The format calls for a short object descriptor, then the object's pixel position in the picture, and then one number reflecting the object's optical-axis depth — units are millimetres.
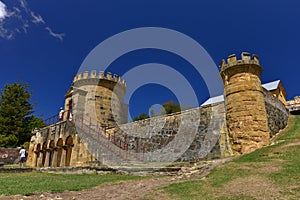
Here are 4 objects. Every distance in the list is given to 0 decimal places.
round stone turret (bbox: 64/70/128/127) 21688
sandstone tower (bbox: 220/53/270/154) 11141
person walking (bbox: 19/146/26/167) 16722
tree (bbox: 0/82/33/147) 26488
